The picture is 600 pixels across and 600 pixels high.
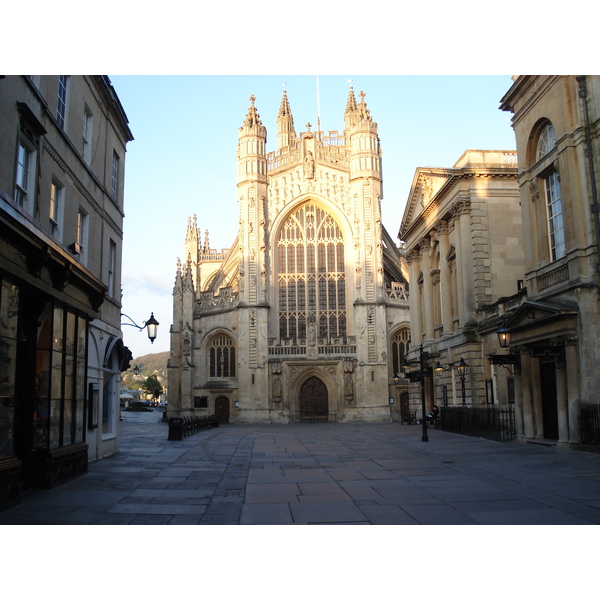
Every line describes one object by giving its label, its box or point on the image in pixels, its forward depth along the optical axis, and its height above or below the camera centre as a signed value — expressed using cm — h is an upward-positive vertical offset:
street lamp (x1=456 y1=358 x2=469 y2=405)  2380 +60
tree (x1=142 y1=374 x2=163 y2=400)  11104 +78
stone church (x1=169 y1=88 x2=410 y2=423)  4634 +642
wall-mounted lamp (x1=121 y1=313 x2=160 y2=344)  1742 +182
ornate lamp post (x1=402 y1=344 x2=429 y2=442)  2104 +53
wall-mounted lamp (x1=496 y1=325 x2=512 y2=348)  1897 +147
